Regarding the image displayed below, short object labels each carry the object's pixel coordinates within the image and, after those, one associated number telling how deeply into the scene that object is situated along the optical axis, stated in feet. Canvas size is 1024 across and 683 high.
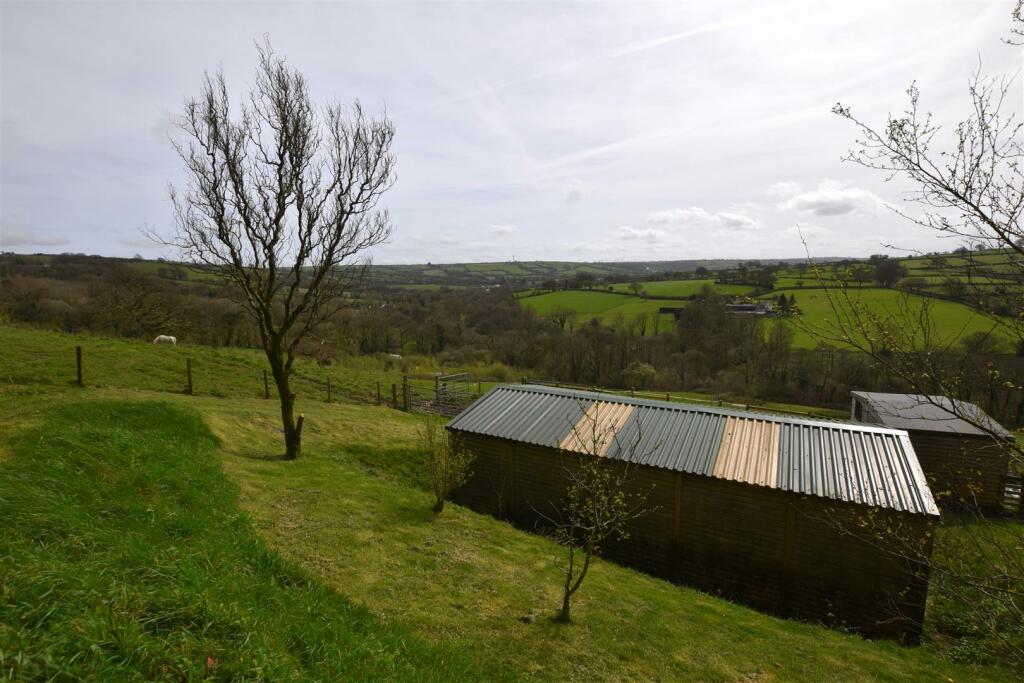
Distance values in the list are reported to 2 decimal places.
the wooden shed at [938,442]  59.52
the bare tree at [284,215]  37.81
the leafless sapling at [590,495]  38.81
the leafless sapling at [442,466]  38.34
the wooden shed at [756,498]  32.86
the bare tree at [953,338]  14.96
